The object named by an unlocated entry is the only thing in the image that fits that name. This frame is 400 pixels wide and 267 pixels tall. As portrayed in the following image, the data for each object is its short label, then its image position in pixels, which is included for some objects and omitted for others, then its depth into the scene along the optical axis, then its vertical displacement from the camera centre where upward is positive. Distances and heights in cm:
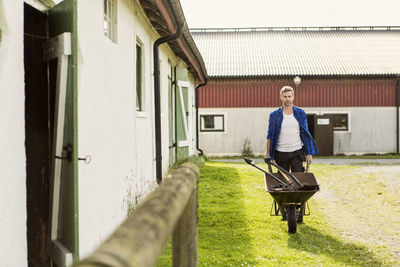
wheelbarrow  557 -68
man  624 -8
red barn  2109 +113
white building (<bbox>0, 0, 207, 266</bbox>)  296 +6
